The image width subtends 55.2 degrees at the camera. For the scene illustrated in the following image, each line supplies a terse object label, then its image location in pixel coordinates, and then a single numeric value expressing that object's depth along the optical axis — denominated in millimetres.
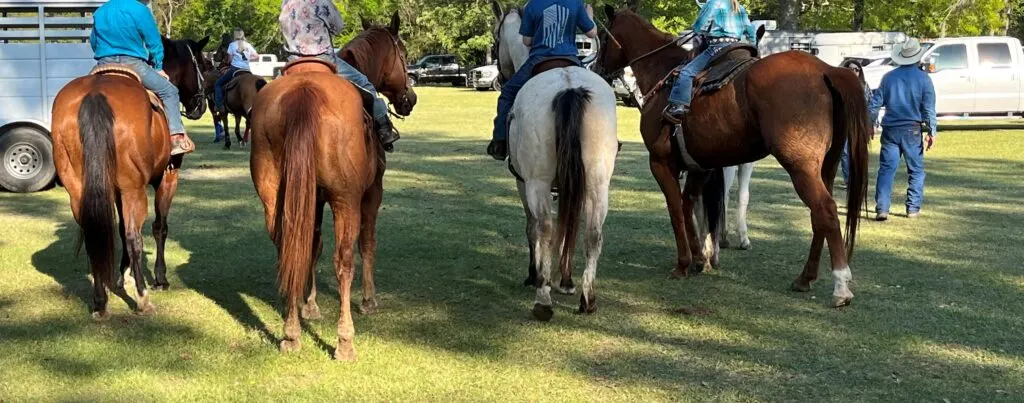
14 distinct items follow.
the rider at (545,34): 7379
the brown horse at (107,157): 6457
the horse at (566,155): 6445
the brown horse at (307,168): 5609
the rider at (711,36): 7785
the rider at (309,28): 6527
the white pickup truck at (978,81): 21875
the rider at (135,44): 7301
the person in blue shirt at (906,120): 11023
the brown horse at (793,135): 7000
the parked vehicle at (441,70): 55969
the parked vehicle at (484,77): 47125
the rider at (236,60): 18609
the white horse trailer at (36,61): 11781
